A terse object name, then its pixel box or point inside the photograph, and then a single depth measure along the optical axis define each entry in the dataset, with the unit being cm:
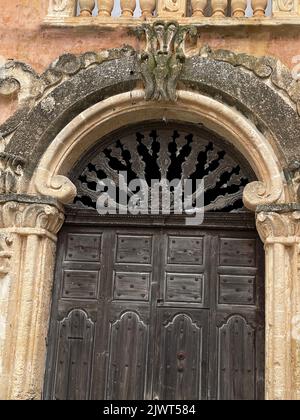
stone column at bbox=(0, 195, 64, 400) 496
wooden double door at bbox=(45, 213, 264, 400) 522
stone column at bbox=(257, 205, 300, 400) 469
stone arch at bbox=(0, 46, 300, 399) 493
